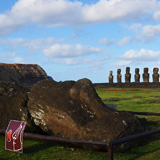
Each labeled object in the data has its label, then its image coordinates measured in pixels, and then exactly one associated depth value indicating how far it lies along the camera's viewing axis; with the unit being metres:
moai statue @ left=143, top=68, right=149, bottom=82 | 49.12
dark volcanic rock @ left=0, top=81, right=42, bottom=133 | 8.24
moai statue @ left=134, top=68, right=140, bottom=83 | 49.08
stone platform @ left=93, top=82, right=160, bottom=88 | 37.73
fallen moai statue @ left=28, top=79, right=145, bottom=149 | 6.96
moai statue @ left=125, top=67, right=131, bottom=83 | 50.81
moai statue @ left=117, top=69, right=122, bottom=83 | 51.19
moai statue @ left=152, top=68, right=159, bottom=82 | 48.09
